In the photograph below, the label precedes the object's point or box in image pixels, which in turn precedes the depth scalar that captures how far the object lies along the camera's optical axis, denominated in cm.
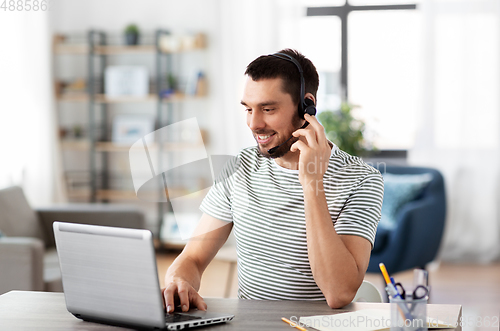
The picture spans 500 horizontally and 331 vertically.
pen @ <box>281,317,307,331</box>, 105
